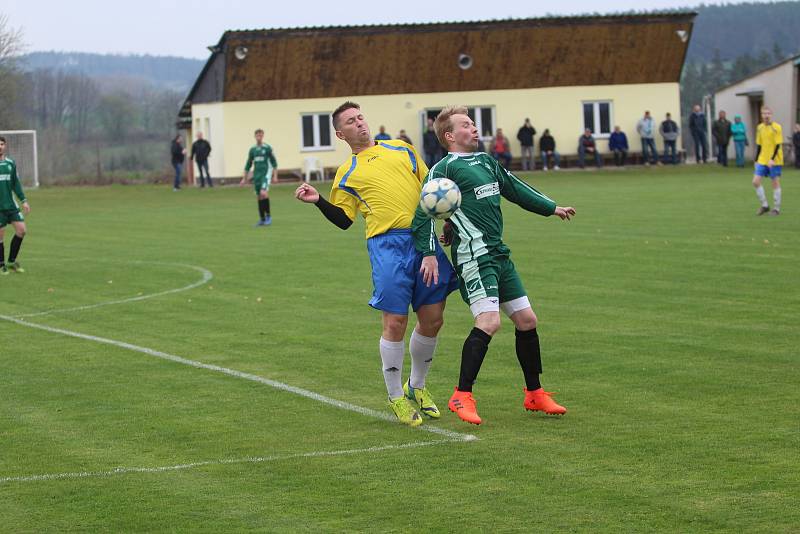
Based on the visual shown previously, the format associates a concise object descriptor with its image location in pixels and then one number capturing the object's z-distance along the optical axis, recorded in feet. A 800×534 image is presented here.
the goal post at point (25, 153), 187.52
